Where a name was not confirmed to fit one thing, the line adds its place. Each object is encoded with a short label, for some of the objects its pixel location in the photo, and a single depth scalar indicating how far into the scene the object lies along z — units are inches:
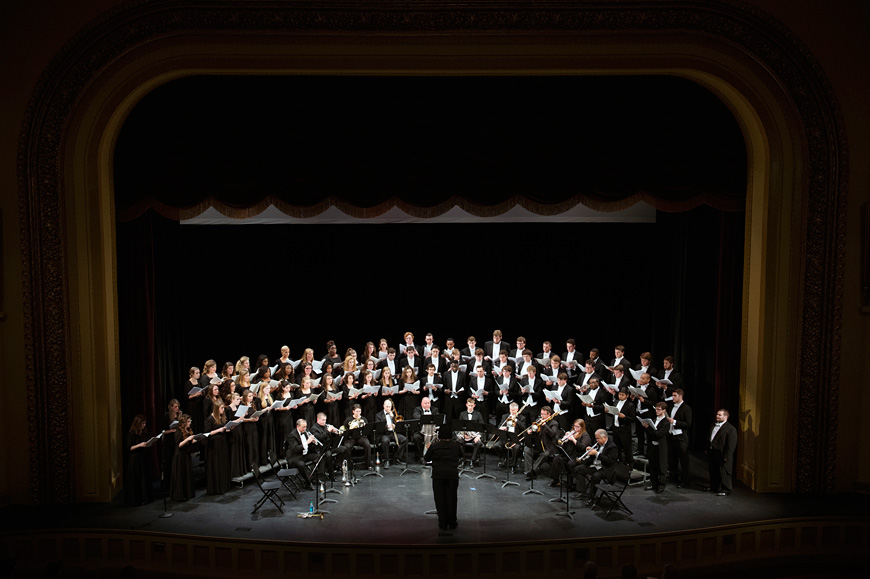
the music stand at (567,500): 365.9
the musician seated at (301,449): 390.0
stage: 319.6
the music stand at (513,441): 388.8
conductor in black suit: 343.0
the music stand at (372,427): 395.2
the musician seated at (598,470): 373.1
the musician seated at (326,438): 403.9
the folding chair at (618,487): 365.7
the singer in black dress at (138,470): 372.5
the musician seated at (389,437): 431.8
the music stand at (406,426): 413.4
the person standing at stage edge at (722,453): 387.5
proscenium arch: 369.7
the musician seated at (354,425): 416.7
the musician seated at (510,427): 424.2
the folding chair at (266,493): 370.6
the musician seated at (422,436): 443.2
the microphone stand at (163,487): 363.3
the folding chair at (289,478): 375.9
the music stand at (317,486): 365.2
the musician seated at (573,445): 383.2
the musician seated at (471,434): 434.6
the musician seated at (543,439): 404.2
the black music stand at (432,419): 414.0
